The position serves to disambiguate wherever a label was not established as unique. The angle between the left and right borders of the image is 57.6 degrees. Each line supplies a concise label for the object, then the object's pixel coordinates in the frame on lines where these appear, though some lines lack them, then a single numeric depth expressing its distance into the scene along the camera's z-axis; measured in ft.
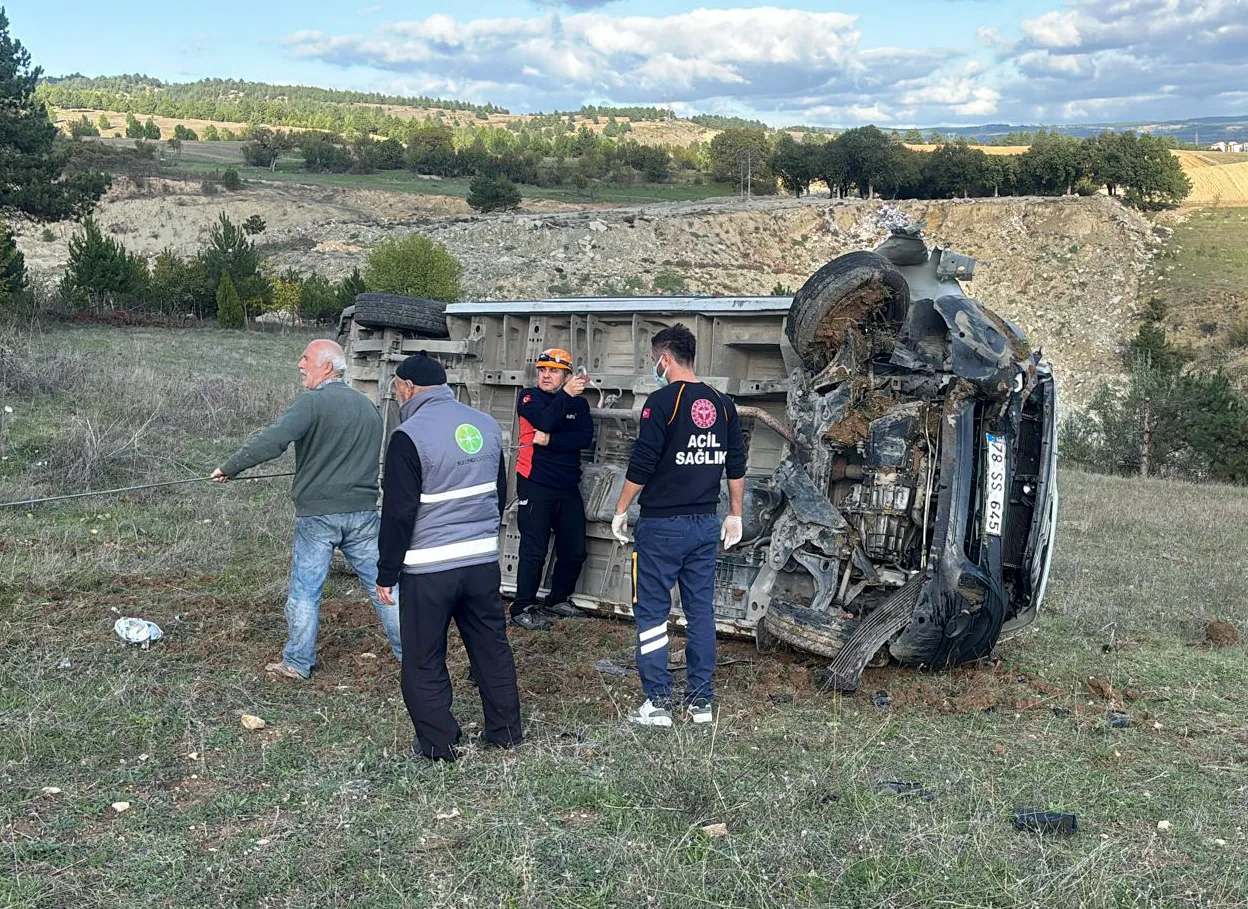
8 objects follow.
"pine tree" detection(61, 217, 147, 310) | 92.73
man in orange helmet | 25.13
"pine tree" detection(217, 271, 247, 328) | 103.55
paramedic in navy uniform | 17.95
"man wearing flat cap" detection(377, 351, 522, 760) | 15.94
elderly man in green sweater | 19.72
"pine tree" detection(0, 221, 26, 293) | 74.23
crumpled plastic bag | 21.17
